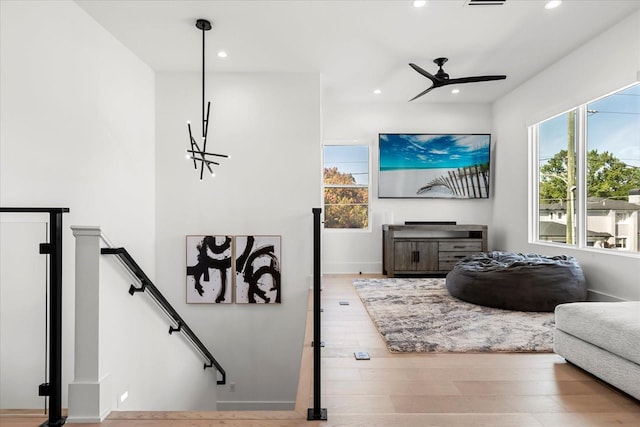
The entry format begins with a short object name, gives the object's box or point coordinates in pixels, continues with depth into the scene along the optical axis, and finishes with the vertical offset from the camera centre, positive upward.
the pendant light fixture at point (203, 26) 3.53 +1.83
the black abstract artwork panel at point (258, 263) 4.81 -0.66
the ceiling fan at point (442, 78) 4.34 +1.64
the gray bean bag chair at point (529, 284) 3.75 -0.75
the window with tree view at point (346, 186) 6.46 +0.48
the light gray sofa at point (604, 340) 1.95 -0.75
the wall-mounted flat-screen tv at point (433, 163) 6.32 +0.87
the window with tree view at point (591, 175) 3.71 +0.46
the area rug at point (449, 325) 2.81 -1.01
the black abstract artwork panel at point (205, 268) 4.80 -0.73
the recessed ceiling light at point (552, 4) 3.22 +1.87
